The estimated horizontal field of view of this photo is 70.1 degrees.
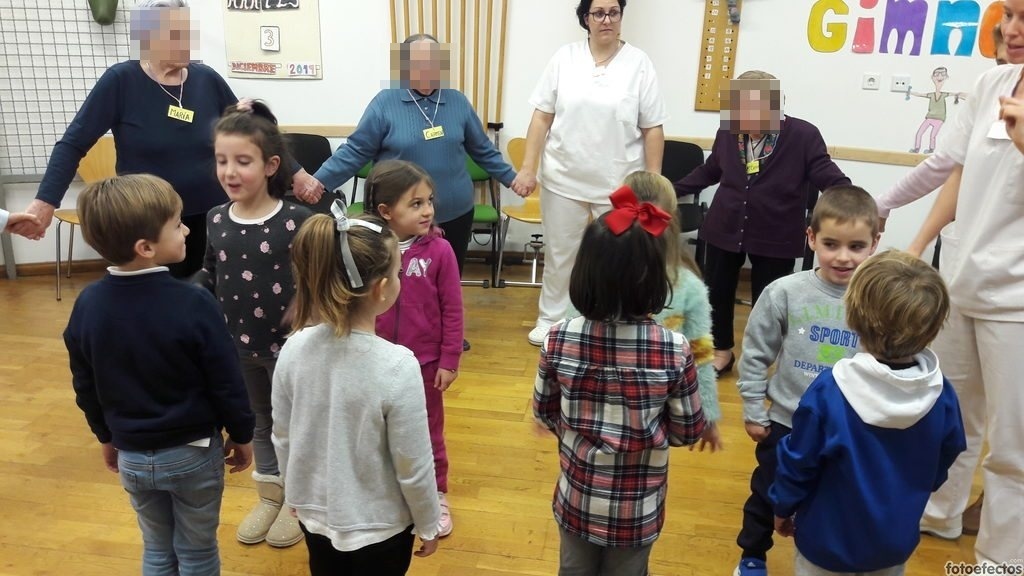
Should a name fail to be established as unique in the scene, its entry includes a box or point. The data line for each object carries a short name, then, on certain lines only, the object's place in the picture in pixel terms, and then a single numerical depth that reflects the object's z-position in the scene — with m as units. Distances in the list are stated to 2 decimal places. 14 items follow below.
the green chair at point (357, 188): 4.22
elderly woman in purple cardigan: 2.65
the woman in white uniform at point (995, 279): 1.67
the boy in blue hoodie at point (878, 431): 1.22
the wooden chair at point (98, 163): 4.34
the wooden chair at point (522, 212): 4.45
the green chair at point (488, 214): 4.38
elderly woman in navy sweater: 2.22
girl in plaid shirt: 1.28
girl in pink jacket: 1.86
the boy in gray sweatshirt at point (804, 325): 1.71
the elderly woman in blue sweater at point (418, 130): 2.66
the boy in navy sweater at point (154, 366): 1.36
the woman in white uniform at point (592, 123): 3.16
